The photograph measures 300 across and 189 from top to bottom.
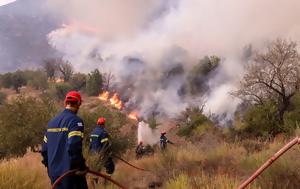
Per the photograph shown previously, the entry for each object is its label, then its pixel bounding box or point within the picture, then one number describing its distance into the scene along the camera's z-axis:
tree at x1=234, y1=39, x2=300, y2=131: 28.88
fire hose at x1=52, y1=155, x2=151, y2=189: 5.57
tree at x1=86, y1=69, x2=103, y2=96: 64.62
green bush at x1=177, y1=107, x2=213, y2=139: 35.68
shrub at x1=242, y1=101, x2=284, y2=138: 27.22
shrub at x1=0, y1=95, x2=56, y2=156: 20.52
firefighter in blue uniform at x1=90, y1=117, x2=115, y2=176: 10.00
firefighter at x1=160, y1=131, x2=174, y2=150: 21.23
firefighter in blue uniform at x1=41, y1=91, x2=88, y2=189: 5.64
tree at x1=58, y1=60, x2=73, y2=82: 74.35
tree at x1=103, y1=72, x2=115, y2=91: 70.44
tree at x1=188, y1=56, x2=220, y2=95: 60.03
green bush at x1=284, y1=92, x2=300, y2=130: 24.80
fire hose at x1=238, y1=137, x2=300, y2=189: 4.71
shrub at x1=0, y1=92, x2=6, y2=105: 56.46
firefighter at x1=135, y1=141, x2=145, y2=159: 20.90
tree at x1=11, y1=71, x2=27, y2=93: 71.25
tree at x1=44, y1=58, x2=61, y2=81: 76.62
